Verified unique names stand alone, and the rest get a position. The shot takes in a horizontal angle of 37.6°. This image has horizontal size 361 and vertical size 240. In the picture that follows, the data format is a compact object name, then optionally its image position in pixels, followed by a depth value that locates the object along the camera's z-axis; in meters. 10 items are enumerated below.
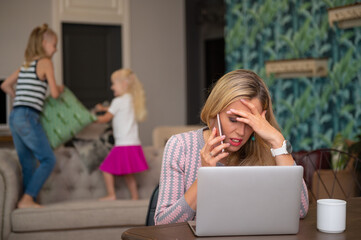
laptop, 1.35
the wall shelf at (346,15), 4.41
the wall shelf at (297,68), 4.89
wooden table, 1.42
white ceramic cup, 1.47
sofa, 3.52
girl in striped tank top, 3.82
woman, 1.68
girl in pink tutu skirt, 4.02
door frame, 6.31
